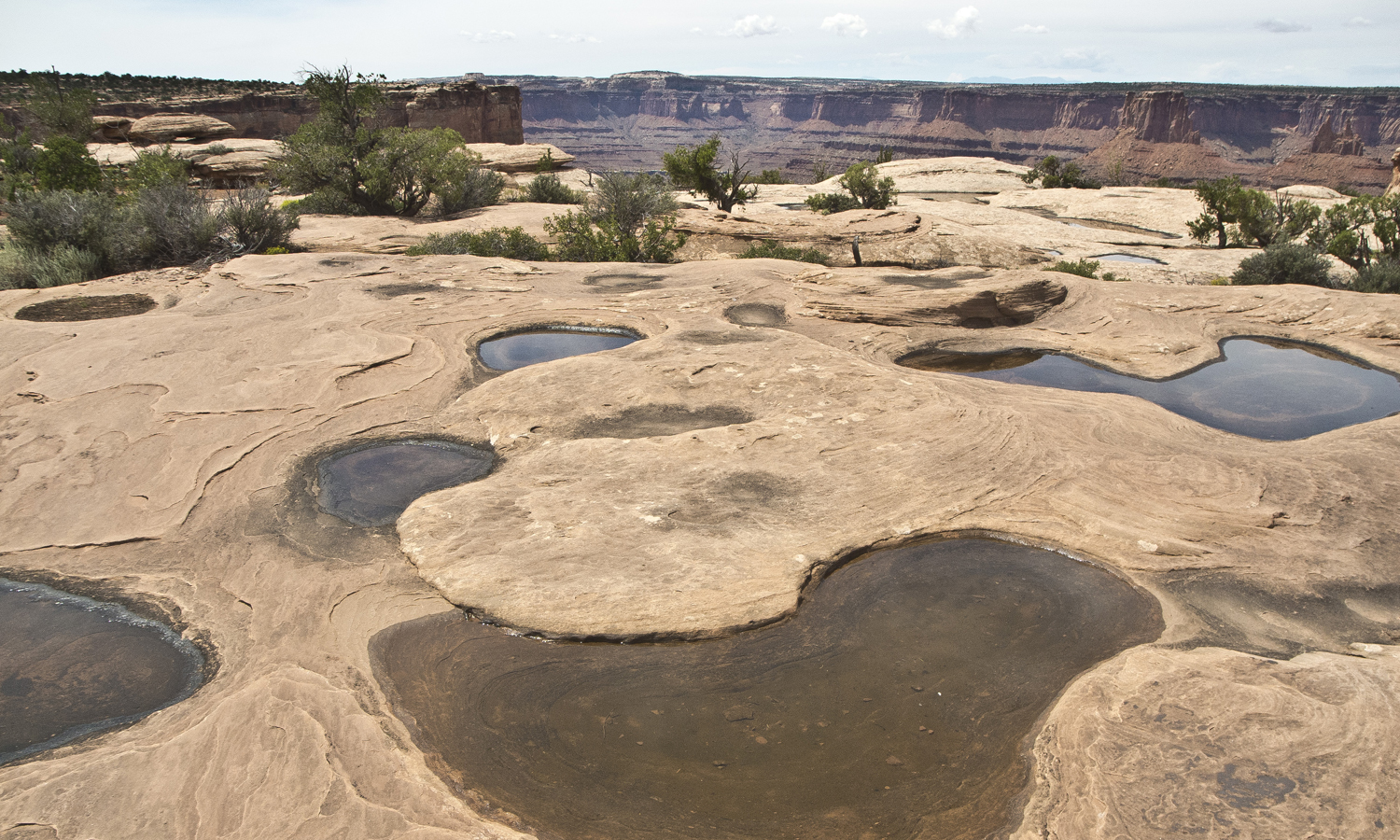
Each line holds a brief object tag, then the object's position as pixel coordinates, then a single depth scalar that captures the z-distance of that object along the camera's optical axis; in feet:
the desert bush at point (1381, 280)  48.83
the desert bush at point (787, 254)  56.18
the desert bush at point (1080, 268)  54.65
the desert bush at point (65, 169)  63.16
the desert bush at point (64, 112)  112.47
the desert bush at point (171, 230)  46.88
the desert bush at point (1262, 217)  70.54
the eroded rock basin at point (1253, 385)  28.84
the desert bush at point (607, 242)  55.36
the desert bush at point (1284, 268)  50.65
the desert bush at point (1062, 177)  131.64
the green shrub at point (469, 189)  69.00
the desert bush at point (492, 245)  53.06
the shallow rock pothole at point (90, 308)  36.29
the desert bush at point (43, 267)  42.52
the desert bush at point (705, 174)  83.35
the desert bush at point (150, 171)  66.28
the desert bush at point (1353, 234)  56.34
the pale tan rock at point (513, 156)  114.52
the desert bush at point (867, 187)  86.48
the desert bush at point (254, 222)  50.44
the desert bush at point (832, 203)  89.35
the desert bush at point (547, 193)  83.59
